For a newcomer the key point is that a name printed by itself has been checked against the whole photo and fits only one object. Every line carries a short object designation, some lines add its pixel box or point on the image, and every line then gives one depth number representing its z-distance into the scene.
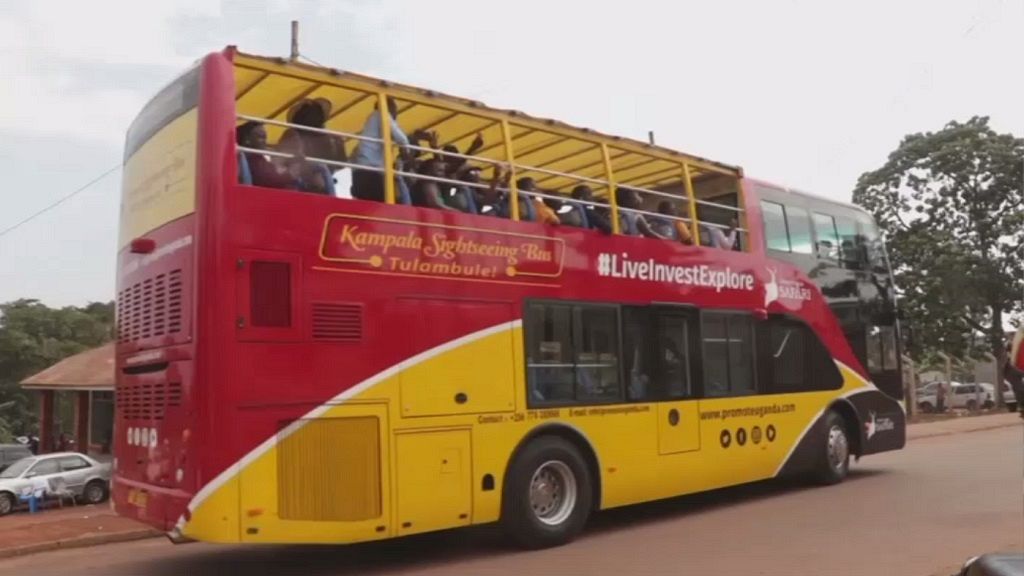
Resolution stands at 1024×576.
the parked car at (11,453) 24.66
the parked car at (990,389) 38.52
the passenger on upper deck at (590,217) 9.17
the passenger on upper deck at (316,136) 7.43
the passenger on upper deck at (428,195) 7.92
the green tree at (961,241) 30.45
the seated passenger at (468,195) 8.20
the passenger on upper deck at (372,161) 7.60
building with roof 23.69
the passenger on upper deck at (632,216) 9.59
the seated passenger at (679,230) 10.09
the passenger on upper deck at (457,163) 8.35
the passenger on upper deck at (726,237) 10.53
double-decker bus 6.65
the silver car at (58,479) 19.66
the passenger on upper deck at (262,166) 7.02
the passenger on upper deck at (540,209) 8.71
